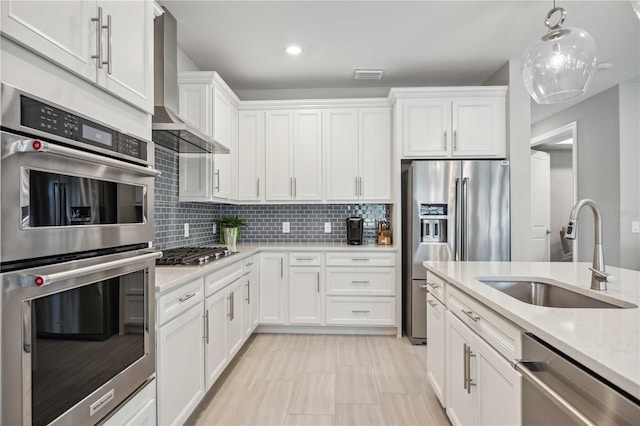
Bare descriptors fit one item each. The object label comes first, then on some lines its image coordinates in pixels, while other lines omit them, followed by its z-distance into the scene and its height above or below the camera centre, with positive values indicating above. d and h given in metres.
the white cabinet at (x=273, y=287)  3.67 -0.75
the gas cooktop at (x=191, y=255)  2.26 -0.28
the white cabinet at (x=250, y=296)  3.16 -0.77
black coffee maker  3.96 -0.18
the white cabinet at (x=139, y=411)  1.27 -0.75
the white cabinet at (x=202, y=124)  3.12 +0.82
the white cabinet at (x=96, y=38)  0.89 +0.53
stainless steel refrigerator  3.39 -0.01
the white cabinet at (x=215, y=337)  2.26 -0.82
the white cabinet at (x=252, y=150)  3.95 +0.72
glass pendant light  1.85 +0.81
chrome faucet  1.51 -0.16
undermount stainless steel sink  1.73 -0.40
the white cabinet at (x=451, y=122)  3.60 +0.94
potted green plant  3.83 -0.09
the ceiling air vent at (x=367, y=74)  3.72 +1.50
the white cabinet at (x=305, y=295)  3.65 -0.83
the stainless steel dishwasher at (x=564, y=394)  0.78 -0.46
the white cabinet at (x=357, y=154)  3.86 +0.66
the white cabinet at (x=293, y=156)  3.91 +0.66
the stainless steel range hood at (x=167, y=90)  2.21 +0.82
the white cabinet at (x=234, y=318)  2.71 -0.82
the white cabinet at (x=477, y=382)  1.27 -0.70
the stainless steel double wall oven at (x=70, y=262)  0.84 -0.14
